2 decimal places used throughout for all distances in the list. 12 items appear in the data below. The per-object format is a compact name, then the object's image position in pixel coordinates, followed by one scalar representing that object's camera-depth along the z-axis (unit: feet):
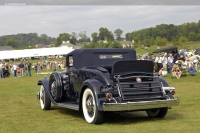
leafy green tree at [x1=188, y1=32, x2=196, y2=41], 370.78
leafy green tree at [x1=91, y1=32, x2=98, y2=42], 501.97
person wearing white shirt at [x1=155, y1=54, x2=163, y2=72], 78.16
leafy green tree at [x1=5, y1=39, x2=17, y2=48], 577.84
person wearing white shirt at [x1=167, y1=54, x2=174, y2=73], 79.89
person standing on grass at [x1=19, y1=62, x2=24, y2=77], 117.89
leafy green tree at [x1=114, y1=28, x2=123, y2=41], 575.38
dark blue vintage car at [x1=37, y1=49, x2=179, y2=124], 25.18
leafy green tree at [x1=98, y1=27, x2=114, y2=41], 453.86
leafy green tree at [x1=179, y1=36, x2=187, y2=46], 329.60
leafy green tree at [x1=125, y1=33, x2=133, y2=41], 549.83
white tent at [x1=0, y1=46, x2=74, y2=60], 196.48
